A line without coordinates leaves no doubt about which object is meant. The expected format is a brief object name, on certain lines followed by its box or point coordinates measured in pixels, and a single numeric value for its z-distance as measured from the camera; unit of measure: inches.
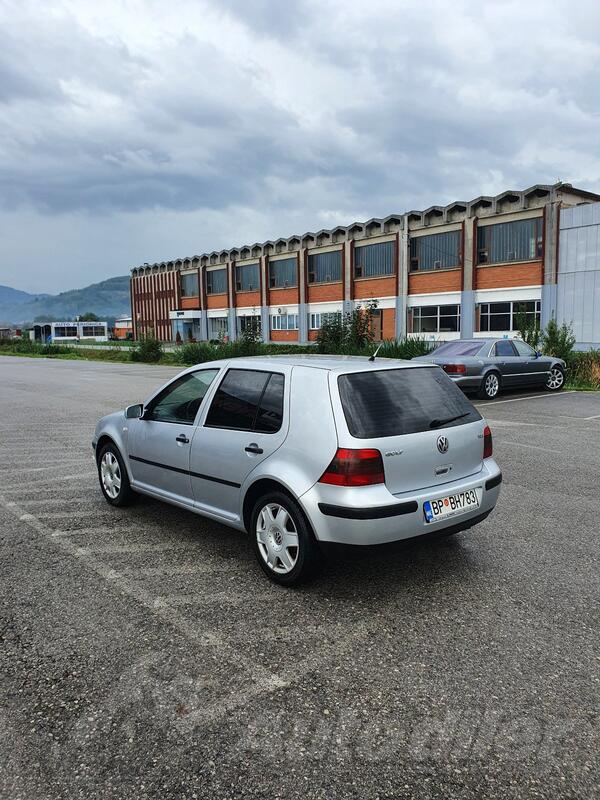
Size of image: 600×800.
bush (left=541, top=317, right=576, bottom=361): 760.3
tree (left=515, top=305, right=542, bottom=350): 792.3
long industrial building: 1387.8
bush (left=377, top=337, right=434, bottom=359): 879.9
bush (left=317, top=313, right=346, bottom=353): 1088.5
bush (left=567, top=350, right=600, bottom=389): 723.1
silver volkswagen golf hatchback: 150.0
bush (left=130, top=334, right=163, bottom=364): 1473.9
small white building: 3501.7
